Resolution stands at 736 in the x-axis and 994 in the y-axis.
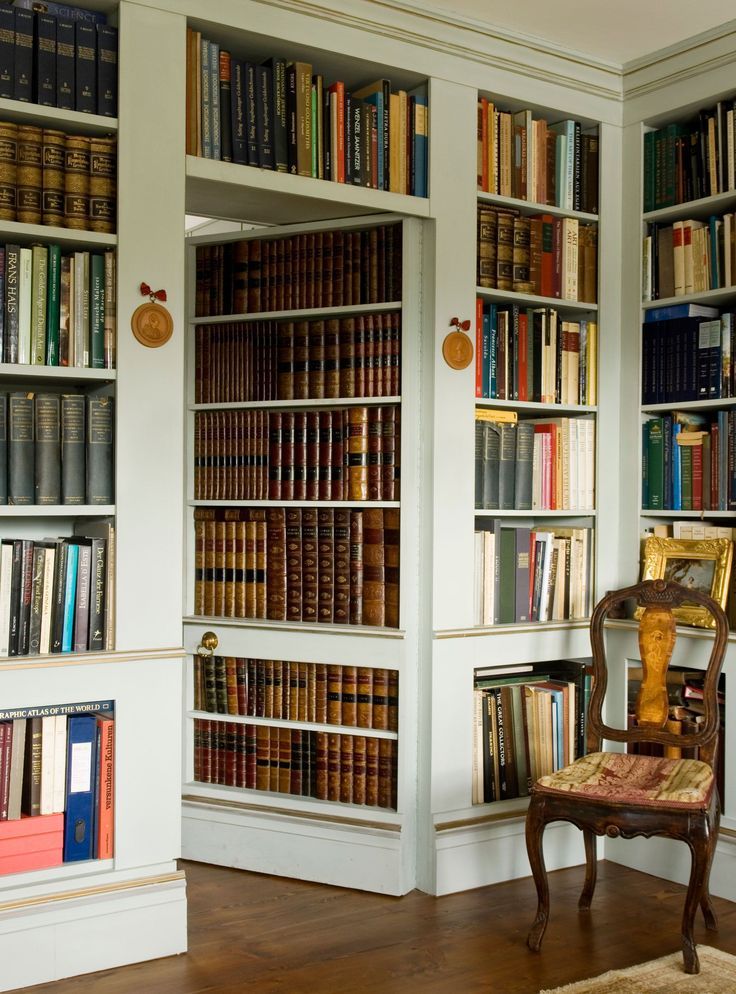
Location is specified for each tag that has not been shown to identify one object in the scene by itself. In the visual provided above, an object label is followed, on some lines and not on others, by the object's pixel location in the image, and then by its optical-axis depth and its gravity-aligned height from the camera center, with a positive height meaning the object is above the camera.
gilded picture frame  3.38 -0.18
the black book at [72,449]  2.80 +0.18
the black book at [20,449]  2.74 +0.17
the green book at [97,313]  2.83 +0.56
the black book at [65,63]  2.76 +1.23
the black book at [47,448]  2.77 +0.18
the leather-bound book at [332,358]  3.46 +0.53
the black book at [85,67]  2.78 +1.23
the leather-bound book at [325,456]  3.46 +0.20
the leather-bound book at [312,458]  3.47 +0.19
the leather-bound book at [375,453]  3.42 +0.21
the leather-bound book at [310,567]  3.47 -0.18
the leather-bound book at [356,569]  3.43 -0.19
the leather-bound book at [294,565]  3.49 -0.18
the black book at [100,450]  2.82 +0.18
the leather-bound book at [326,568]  3.45 -0.19
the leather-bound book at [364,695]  3.42 -0.61
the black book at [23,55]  2.71 +1.23
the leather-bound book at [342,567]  3.44 -0.18
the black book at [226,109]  3.06 +1.22
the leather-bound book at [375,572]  3.42 -0.20
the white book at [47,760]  2.77 -0.68
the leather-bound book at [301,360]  3.49 +0.53
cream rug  2.65 -1.24
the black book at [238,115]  3.07 +1.21
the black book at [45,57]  2.73 +1.24
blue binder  2.79 -0.77
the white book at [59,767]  2.78 -0.70
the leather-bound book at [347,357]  3.44 +0.54
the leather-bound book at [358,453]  3.43 +0.21
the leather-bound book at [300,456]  3.48 +0.20
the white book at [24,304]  2.74 +0.57
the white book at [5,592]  2.71 -0.21
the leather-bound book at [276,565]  3.50 -0.18
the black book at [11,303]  2.72 +0.57
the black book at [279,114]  3.13 +1.24
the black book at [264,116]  3.11 +1.22
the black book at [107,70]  2.81 +1.23
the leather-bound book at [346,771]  3.45 -0.88
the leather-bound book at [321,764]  3.47 -0.86
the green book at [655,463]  3.65 +0.19
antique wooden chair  2.78 -0.78
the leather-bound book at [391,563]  3.41 -0.17
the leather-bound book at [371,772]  3.42 -0.88
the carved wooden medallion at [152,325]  2.85 +0.53
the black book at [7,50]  2.70 +1.23
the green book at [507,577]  3.58 -0.22
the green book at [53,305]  2.78 +0.57
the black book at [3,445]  2.73 +0.18
